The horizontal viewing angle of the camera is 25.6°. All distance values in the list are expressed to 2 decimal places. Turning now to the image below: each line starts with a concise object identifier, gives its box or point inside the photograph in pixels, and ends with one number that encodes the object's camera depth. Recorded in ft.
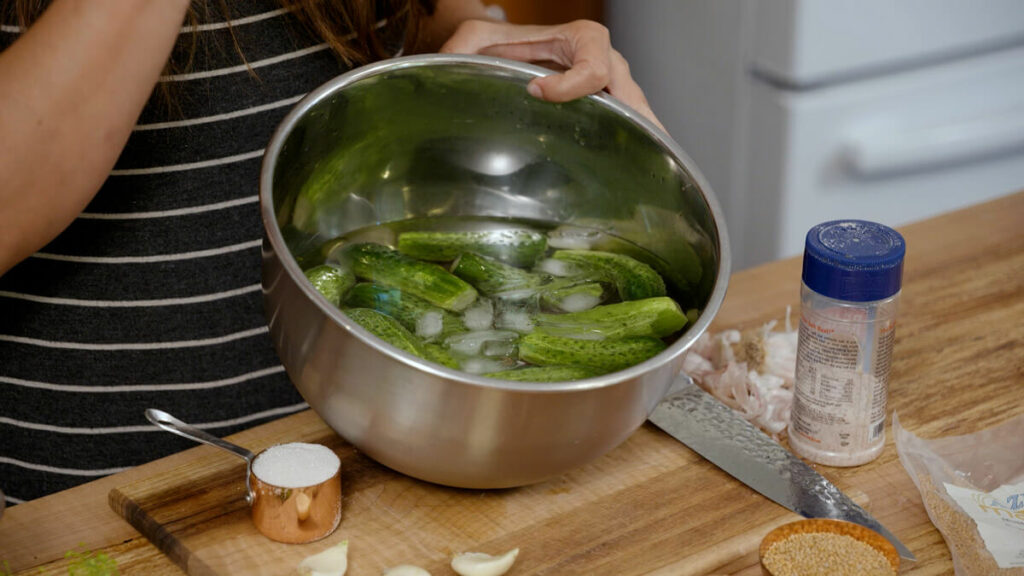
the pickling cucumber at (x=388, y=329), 4.43
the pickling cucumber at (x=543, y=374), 4.41
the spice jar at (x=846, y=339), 4.47
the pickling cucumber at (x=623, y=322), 4.57
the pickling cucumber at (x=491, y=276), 4.75
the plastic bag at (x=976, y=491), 4.36
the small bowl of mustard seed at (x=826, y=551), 4.25
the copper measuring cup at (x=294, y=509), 4.37
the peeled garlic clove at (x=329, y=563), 4.33
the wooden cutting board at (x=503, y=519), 4.40
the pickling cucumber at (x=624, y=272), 4.74
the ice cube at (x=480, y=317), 4.64
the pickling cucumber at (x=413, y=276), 4.67
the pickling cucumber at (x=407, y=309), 4.60
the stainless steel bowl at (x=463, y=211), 4.21
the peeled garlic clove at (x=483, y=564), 4.31
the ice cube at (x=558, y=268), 4.85
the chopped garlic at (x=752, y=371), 4.81
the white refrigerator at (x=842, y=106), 7.62
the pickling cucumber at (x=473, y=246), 4.88
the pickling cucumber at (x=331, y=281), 4.59
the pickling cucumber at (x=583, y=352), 4.50
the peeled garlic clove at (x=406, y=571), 4.31
